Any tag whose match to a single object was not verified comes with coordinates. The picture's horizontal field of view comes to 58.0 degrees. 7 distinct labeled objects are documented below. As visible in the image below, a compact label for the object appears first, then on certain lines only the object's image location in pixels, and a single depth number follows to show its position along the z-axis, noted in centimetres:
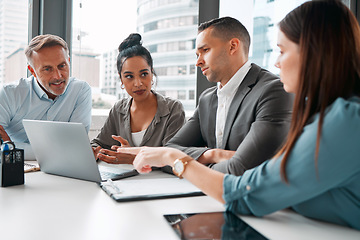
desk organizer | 127
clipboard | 112
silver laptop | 129
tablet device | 79
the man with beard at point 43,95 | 225
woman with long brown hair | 76
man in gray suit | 142
